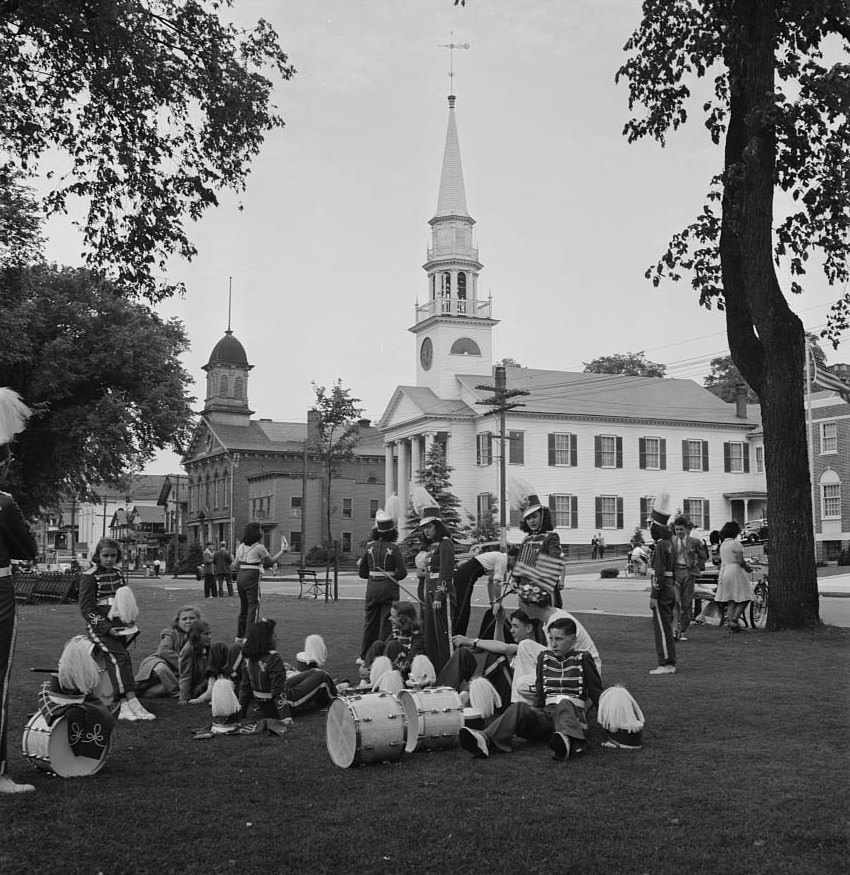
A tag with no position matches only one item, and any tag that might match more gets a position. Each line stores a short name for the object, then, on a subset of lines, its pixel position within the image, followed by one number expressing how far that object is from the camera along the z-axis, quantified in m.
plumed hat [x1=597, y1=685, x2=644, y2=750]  7.47
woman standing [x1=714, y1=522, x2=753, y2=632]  16.78
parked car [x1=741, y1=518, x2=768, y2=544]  49.28
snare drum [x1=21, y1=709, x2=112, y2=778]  6.70
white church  64.06
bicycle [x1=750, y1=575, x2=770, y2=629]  17.47
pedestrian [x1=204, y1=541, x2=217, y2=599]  32.16
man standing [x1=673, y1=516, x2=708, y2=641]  15.95
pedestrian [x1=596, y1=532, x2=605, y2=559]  62.06
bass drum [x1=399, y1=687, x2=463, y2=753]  7.51
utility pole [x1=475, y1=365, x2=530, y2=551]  46.27
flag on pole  18.52
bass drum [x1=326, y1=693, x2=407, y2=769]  7.04
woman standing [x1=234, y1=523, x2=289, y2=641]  14.38
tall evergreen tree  58.69
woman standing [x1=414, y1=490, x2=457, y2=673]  10.34
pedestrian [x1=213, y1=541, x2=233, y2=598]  30.91
